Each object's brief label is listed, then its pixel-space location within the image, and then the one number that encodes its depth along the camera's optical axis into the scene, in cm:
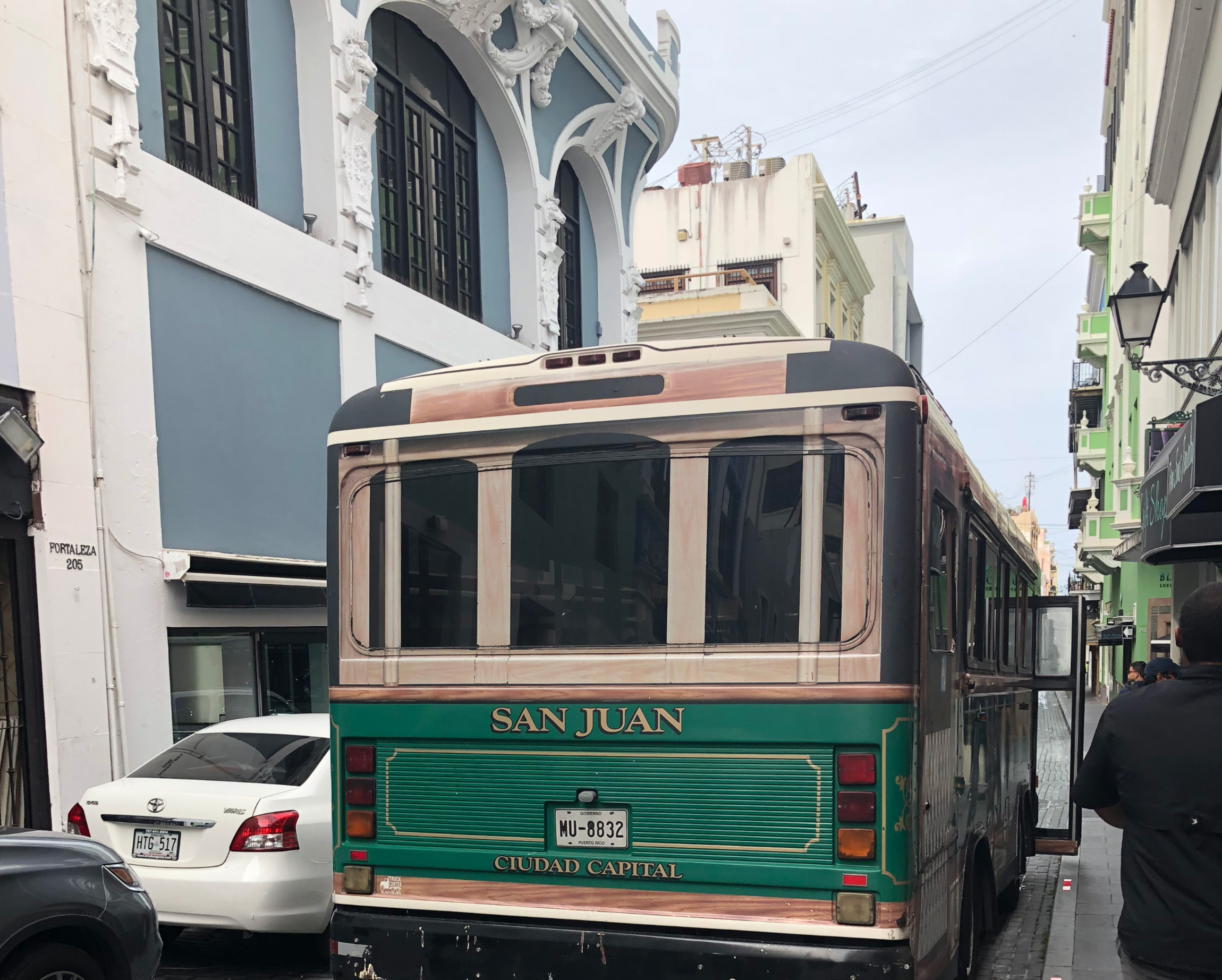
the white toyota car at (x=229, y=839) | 657
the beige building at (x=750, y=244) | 3272
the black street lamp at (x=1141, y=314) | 1068
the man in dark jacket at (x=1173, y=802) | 340
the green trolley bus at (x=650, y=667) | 472
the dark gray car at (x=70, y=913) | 497
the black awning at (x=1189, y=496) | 828
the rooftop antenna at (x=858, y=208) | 5166
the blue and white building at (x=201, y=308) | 973
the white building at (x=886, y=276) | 4931
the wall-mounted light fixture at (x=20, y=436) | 930
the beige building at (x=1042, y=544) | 10575
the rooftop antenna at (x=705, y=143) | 3875
